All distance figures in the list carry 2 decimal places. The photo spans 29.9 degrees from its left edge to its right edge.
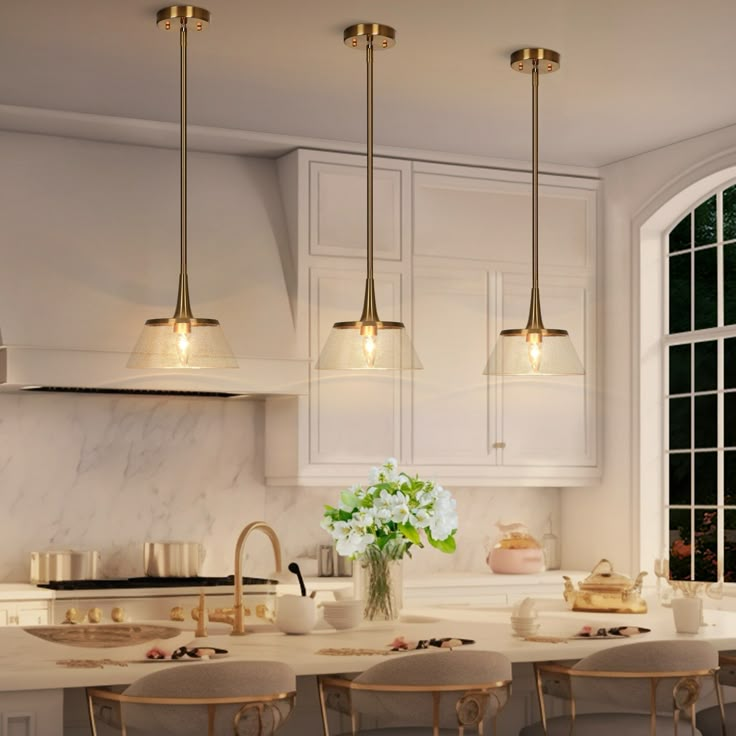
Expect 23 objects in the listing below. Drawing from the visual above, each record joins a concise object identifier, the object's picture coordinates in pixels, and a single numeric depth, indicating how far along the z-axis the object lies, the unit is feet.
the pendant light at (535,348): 14.39
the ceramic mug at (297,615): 12.23
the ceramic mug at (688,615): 12.62
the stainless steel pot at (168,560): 18.75
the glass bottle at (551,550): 22.13
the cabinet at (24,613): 17.04
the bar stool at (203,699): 9.68
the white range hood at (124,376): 17.17
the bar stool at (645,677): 11.12
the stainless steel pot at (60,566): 18.06
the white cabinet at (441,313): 19.39
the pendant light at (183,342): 13.12
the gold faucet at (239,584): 12.30
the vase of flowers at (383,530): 13.08
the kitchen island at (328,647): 9.75
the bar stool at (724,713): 12.46
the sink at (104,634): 11.60
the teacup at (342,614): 12.56
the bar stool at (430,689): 10.35
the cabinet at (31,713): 9.71
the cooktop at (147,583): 17.46
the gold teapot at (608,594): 14.32
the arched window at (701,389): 19.88
